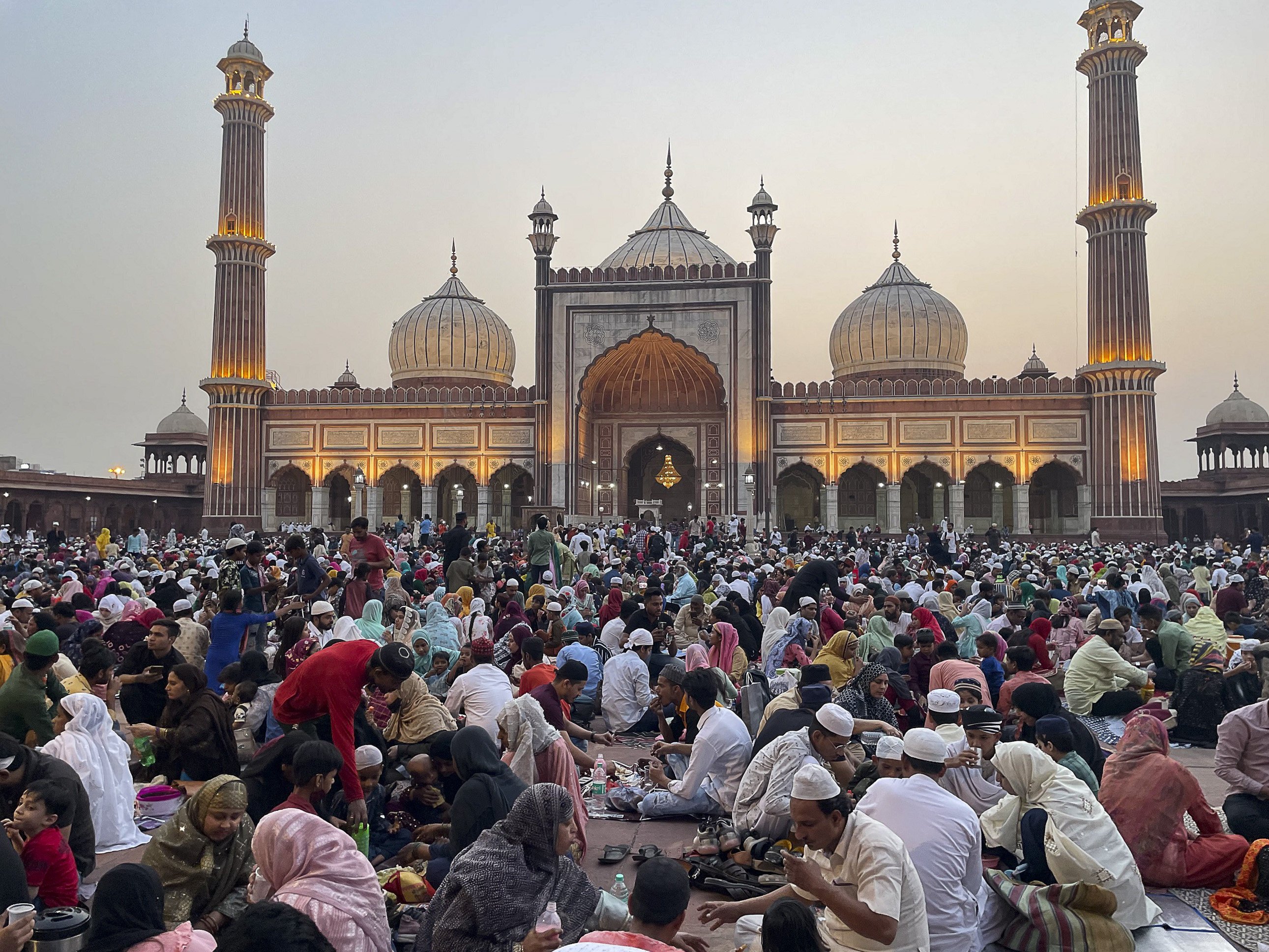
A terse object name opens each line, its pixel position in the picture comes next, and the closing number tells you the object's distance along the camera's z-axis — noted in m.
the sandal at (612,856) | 4.60
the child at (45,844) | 3.47
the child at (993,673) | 6.82
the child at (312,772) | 3.64
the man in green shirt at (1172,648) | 7.58
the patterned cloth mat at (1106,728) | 6.66
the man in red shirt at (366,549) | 8.59
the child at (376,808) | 4.52
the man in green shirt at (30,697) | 4.97
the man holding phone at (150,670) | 5.98
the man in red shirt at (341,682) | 4.40
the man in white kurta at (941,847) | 3.40
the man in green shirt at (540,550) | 12.12
